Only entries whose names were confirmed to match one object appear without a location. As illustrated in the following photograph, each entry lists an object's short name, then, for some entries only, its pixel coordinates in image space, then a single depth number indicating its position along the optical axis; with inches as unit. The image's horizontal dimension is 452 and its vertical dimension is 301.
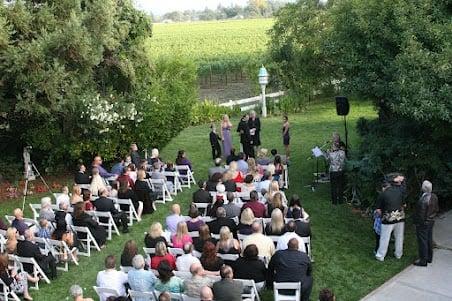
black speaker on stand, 604.2
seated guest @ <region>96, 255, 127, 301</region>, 360.5
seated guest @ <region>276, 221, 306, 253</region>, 377.1
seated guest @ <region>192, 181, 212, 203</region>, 506.0
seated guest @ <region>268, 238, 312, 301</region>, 351.3
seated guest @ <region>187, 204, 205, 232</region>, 429.7
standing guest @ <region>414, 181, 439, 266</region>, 411.5
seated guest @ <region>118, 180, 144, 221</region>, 535.2
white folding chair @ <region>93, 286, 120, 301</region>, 353.1
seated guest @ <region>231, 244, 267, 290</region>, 357.1
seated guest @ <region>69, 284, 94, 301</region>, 316.5
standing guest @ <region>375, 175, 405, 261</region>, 426.9
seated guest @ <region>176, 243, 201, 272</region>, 364.8
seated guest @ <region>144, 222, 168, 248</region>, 406.0
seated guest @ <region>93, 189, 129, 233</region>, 498.6
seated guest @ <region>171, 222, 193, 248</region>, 403.5
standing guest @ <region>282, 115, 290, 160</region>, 701.9
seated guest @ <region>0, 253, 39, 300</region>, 384.2
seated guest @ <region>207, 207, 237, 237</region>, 426.0
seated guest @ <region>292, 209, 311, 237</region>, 411.8
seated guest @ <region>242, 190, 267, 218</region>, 449.1
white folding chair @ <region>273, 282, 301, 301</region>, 343.0
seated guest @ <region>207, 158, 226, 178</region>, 562.9
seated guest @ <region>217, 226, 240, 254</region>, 382.0
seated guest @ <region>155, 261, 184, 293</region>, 339.0
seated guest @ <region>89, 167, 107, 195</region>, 552.4
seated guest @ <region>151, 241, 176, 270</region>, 369.7
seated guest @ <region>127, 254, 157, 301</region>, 351.6
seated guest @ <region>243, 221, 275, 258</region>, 382.9
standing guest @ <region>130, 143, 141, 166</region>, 640.7
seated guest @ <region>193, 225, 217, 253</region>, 389.4
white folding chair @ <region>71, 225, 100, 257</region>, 467.5
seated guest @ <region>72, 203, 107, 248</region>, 466.9
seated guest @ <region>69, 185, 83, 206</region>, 497.4
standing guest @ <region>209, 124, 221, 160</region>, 745.0
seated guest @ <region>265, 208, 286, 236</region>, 410.3
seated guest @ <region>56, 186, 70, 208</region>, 504.0
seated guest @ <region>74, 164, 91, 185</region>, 590.6
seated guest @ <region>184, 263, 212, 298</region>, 337.1
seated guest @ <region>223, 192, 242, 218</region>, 451.2
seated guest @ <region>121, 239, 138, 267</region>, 381.1
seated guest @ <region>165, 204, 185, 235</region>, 446.3
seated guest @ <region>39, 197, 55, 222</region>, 484.1
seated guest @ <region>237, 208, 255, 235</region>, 416.5
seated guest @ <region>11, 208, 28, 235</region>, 451.2
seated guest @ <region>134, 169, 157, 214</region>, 546.6
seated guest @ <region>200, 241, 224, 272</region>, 359.9
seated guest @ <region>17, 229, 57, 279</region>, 415.5
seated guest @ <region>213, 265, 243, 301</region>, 321.1
